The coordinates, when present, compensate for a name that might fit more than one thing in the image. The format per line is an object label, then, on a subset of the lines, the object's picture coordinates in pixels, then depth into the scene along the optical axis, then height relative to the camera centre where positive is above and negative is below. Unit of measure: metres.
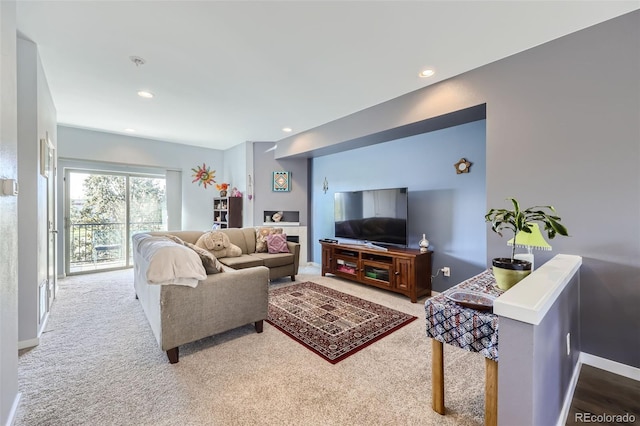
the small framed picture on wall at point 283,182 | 5.39 +0.59
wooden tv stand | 3.31 -0.77
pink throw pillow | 4.22 -0.52
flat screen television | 3.62 -0.06
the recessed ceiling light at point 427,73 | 2.57 +1.35
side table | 1.25 -0.62
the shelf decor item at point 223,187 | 5.70 +0.52
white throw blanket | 1.94 -0.41
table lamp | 1.49 -0.15
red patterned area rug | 2.27 -1.11
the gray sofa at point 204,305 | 2.00 -0.77
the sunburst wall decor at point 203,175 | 5.82 +0.80
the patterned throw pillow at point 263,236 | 4.32 -0.40
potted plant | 1.52 -0.31
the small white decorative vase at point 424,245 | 3.47 -0.44
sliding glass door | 4.72 -0.07
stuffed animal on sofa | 3.78 -0.47
